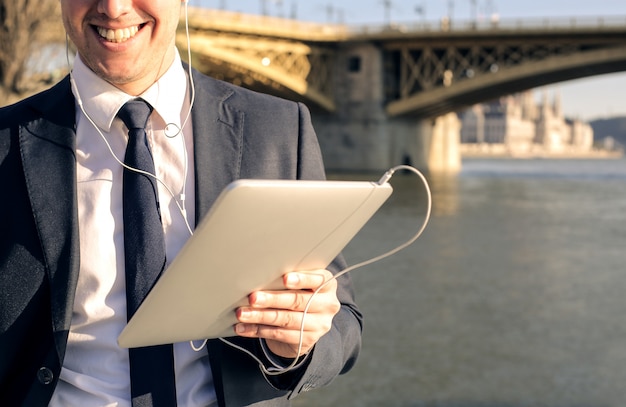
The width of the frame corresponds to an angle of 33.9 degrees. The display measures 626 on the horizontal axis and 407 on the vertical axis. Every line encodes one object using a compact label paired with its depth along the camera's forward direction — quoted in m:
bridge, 40.12
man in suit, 1.71
